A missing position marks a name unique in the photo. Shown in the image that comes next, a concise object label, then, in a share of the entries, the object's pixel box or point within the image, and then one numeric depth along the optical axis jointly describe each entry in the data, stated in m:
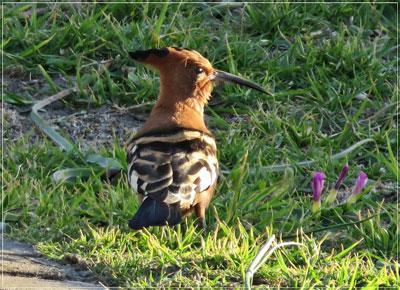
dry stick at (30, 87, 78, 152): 10.85
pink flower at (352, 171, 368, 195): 9.85
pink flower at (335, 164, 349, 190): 9.71
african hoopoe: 8.48
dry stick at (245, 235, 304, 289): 6.59
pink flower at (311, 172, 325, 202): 9.52
